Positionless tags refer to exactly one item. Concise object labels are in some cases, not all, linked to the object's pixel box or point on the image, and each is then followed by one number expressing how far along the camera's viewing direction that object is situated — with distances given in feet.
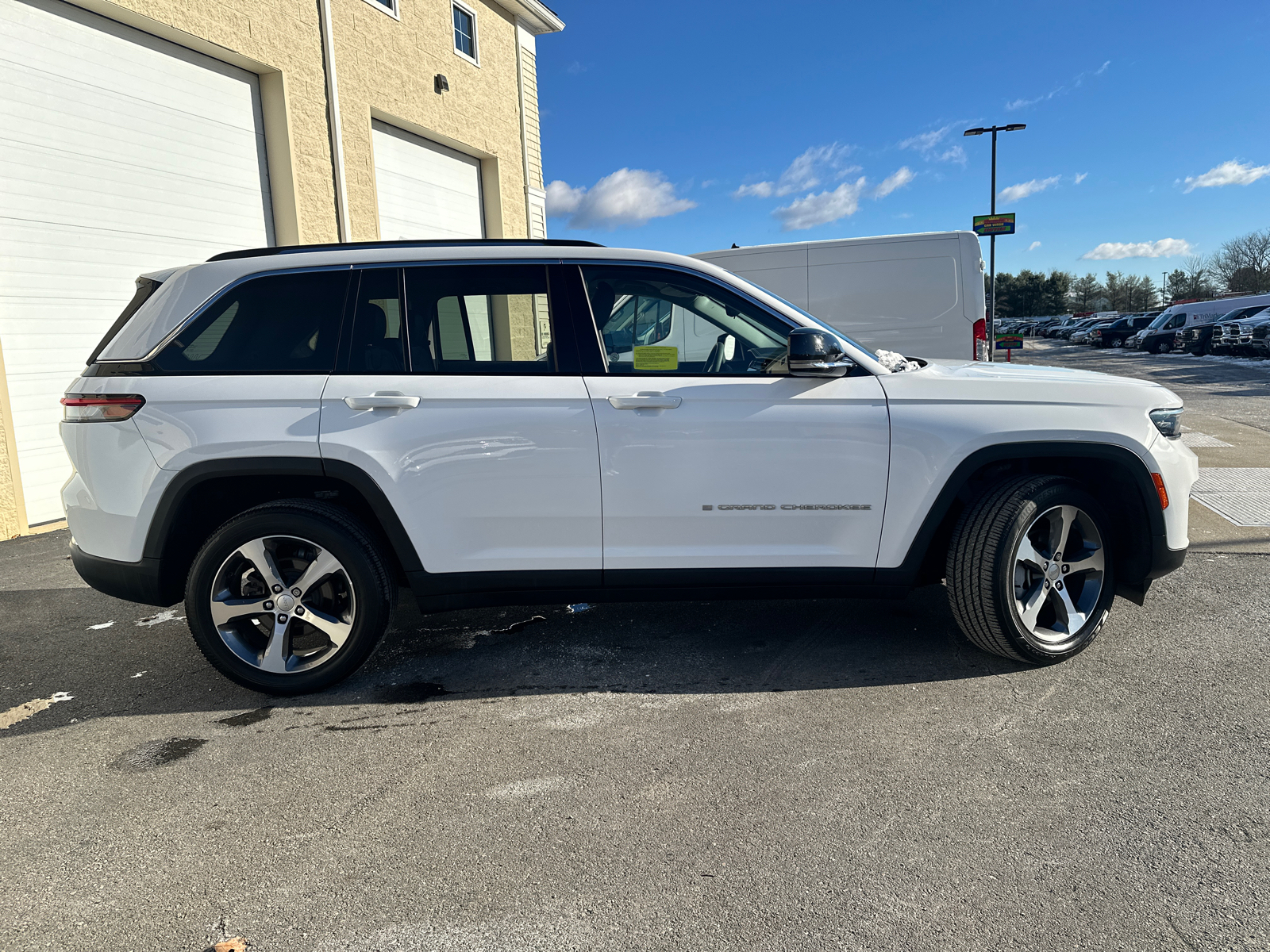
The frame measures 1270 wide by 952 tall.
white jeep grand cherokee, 10.86
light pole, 81.07
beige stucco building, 22.75
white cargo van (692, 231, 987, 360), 29.99
